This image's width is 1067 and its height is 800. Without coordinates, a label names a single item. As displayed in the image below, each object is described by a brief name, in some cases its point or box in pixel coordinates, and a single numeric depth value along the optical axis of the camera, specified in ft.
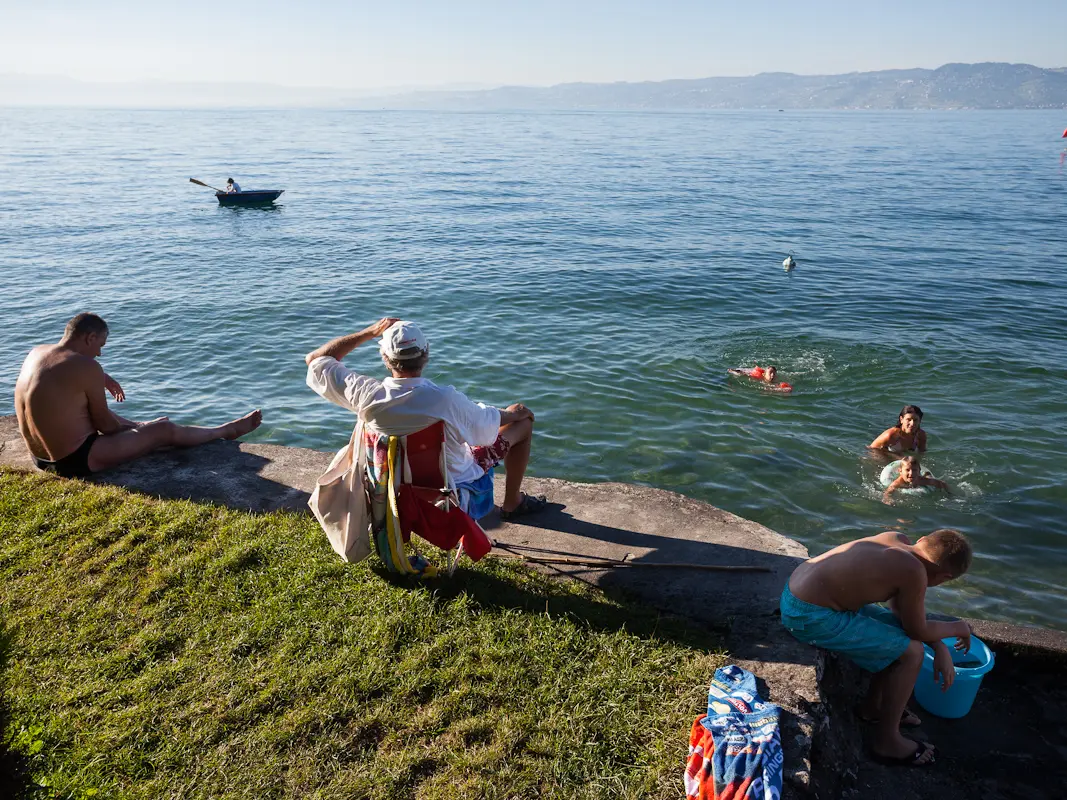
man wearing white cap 15.34
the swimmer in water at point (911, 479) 30.19
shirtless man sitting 20.53
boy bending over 14.29
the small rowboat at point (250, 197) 106.42
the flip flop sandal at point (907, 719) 15.18
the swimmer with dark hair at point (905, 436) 31.73
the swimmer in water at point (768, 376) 40.31
